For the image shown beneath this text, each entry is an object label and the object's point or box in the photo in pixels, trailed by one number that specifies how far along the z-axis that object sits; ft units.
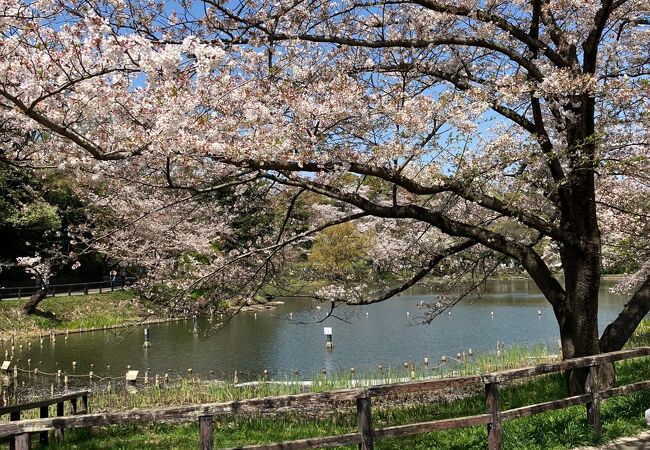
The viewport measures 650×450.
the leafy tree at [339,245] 110.32
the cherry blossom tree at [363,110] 15.90
